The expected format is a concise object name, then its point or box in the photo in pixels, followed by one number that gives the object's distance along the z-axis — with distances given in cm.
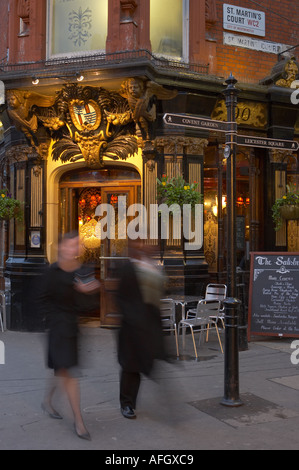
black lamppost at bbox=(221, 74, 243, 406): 584
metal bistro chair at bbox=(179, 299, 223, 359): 827
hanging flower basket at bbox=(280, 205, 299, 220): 1077
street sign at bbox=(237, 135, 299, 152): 621
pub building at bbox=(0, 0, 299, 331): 1004
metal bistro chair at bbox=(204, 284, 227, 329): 1003
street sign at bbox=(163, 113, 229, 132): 574
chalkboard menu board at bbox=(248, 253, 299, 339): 913
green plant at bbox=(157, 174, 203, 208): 985
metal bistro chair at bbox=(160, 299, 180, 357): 860
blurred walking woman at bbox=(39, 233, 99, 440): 488
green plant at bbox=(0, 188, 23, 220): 1036
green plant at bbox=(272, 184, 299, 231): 1084
